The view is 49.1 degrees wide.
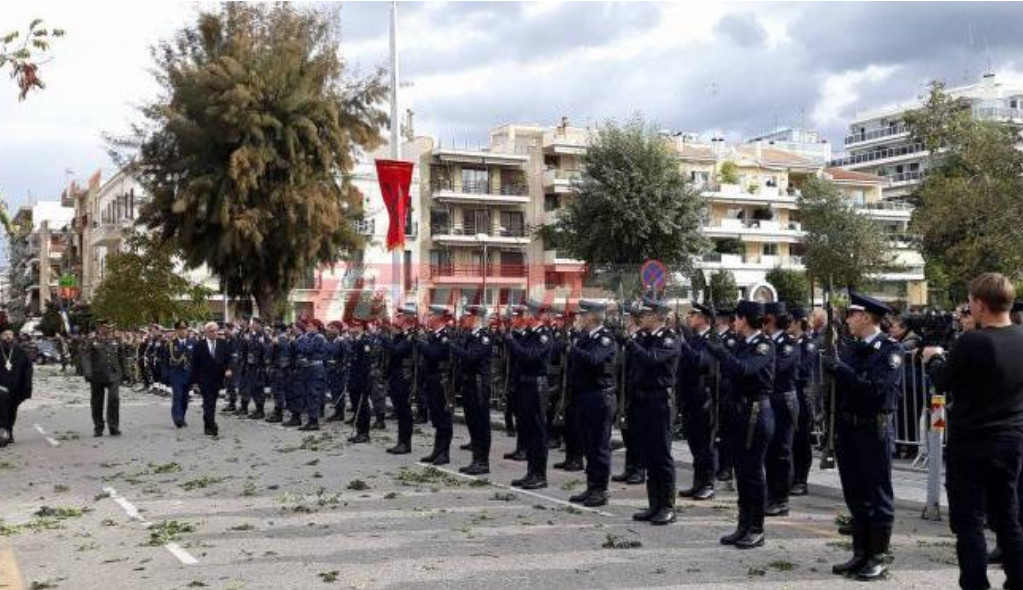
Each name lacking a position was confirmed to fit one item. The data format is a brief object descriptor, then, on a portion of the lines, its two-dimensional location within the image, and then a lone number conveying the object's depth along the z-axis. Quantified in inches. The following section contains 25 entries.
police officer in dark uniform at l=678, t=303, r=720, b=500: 456.8
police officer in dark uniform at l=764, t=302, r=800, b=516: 381.4
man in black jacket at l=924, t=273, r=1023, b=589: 245.1
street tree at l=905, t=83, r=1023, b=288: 905.5
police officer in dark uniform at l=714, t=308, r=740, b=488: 361.7
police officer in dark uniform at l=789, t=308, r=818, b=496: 450.3
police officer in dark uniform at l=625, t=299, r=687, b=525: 391.2
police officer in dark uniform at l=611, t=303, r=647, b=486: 407.5
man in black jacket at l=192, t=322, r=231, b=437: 751.7
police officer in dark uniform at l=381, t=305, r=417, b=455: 609.9
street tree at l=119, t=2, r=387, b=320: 1398.9
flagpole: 1071.6
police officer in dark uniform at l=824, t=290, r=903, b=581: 309.0
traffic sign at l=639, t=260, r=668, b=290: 855.1
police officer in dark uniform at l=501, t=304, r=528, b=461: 514.9
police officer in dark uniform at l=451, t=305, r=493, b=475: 533.0
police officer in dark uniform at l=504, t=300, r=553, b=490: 481.7
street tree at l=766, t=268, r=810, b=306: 2508.6
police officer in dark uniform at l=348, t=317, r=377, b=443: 684.7
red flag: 974.4
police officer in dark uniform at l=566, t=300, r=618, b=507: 428.8
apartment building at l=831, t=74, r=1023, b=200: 3858.3
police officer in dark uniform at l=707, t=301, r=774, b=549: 348.5
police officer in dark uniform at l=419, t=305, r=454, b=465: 562.6
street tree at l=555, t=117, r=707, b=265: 1941.4
